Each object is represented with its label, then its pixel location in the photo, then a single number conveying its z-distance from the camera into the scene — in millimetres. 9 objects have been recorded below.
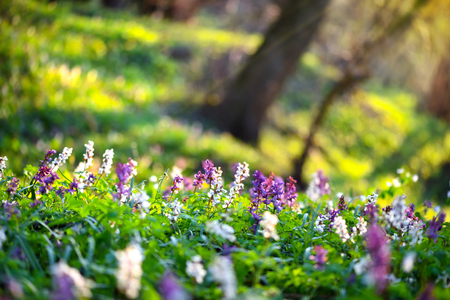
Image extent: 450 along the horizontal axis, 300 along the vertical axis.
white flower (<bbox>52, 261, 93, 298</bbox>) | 1097
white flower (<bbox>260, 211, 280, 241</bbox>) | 1211
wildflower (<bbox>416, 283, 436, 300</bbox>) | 1113
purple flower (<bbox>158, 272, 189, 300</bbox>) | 1062
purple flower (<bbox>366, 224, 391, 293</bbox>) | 1121
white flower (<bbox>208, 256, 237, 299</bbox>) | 1115
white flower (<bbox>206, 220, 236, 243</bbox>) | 1212
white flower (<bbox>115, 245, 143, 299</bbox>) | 1106
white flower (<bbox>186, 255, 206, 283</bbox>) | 1156
